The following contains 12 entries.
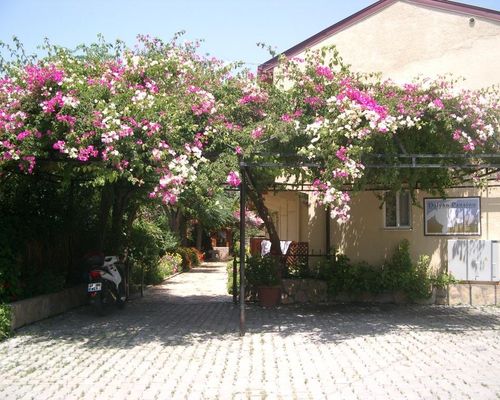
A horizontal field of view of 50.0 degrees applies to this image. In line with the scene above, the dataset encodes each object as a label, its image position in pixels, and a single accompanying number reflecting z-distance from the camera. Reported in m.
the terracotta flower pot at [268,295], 11.86
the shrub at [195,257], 27.48
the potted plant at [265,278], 11.88
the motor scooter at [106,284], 10.12
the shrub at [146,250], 15.23
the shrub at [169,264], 19.55
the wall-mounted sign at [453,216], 12.01
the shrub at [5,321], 8.08
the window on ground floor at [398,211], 12.52
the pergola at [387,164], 8.28
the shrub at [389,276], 11.77
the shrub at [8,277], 8.46
